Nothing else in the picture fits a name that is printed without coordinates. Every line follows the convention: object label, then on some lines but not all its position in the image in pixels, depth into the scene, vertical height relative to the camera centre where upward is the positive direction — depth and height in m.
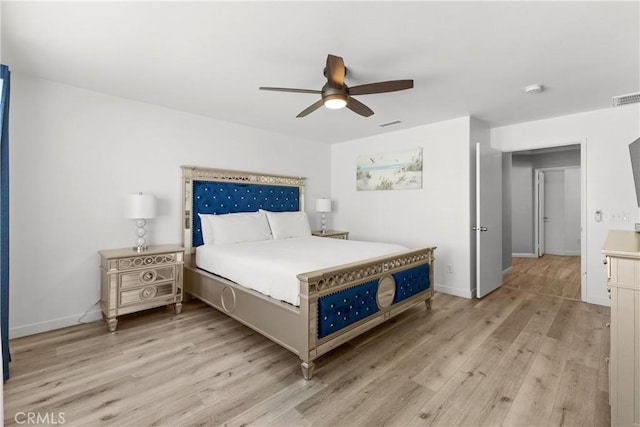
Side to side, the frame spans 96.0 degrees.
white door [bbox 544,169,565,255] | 6.98 +0.15
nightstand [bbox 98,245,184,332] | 2.80 -0.68
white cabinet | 1.41 -0.58
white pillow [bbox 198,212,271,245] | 3.62 -0.18
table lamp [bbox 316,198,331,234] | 5.05 +0.19
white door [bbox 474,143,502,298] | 3.71 -0.03
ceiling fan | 2.12 +1.01
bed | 2.10 -0.68
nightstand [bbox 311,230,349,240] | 4.90 -0.31
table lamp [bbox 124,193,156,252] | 3.00 +0.08
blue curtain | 2.04 -0.08
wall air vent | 2.98 +1.24
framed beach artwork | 4.43 +0.75
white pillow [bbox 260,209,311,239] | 4.14 -0.13
